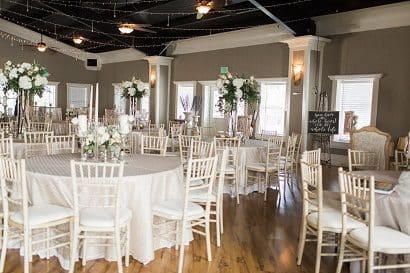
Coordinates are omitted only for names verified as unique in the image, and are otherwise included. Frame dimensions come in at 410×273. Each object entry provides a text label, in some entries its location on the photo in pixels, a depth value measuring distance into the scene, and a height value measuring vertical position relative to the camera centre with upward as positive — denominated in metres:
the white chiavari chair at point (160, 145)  5.84 -0.49
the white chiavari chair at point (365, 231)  3.12 -0.88
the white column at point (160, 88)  14.79 +0.77
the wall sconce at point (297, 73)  10.40 +1.02
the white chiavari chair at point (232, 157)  6.36 -0.67
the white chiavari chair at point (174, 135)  8.38 -0.52
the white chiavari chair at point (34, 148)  5.89 -0.60
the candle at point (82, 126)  4.23 -0.19
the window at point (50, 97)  16.75 +0.35
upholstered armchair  7.16 -0.41
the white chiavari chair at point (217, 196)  4.27 -0.86
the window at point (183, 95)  14.30 +0.54
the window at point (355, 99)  9.48 +0.41
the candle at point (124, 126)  4.30 -0.17
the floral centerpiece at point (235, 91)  7.21 +0.36
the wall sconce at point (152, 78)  14.94 +1.09
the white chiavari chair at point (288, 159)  7.14 -0.76
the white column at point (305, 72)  10.17 +1.04
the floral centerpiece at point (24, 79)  6.46 +0.39
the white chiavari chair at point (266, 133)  11.28 -0.52
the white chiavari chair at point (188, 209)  3.73 -0.89
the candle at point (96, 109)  4.03 -0.01
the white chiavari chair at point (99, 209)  3.35 -0.85
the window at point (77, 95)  17.53 +0.52
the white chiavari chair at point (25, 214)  3.29 -0.87
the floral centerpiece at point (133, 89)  10.46 +0.49
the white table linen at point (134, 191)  3.67 -0.74
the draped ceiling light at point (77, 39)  11.82 +1.91
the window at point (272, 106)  11.52 +0.22
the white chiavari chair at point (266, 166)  6.72 -0.84
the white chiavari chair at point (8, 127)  7.61 -0.42
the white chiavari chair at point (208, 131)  13.49 -0.60
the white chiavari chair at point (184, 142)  6.58 -0.51
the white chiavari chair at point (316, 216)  3.60 -0.88
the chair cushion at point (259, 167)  6.73 -0.84
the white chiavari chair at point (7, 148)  4.76 -0.51
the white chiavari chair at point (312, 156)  4.33 -0.44
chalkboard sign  9.73 -0.16
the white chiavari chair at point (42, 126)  8.40 -0.46
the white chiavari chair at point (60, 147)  5.46 -0.53
